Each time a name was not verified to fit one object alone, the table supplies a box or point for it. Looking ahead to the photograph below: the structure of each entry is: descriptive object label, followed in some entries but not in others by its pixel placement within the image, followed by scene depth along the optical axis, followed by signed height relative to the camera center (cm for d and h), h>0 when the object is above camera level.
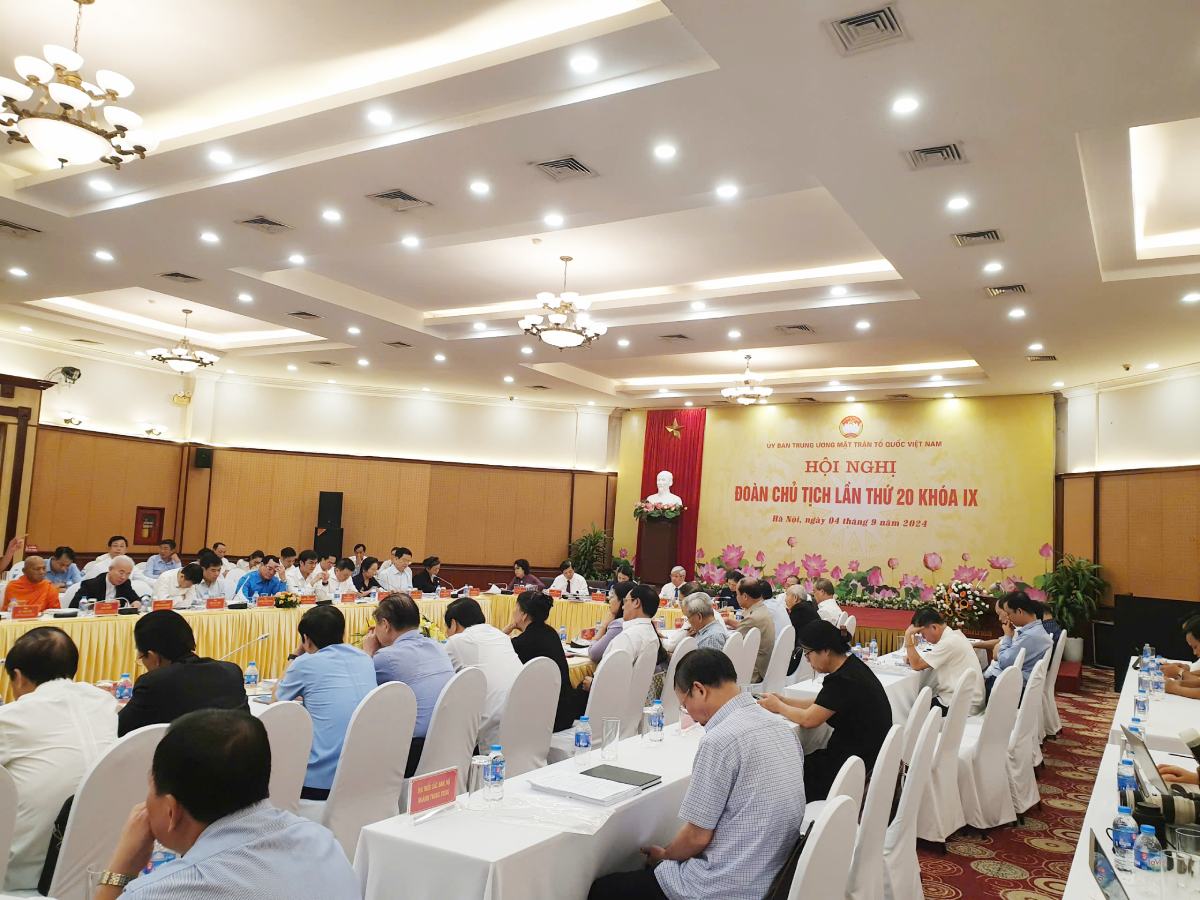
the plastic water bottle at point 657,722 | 357 -81
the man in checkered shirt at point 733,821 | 239 -80
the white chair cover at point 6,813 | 212 -79
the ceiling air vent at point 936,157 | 501 +228
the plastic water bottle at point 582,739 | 359 -91
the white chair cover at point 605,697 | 485 -100
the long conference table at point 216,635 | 627 -108
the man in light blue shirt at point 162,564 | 934 -69
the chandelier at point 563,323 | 791 +188
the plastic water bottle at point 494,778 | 269 -81
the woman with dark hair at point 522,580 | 1145 -83
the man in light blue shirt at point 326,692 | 357 -78
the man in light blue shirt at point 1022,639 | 670 -69
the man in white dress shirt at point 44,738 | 253 -74
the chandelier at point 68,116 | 441 +199
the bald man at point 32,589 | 719 -80
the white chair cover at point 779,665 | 711 -108
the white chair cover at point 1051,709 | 724 -133
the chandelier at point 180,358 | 1047 +174
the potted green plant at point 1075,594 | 1118 -56
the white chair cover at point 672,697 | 600 -117
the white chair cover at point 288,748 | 291 -83
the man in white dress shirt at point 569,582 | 1202 -83
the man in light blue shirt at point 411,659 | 420 -71
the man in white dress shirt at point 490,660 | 450 -76
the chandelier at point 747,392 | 1179 +192
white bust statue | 1490 +60
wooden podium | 1473 -37
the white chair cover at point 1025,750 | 520 -123
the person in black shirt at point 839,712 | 363 -74
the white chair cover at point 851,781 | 244 -69
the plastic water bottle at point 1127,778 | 288 -75
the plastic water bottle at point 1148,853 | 233 -80
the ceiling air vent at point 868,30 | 379 +228
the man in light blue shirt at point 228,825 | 155 -60
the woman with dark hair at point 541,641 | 509 -71
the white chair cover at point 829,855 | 201 -76
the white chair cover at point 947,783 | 461 -129
